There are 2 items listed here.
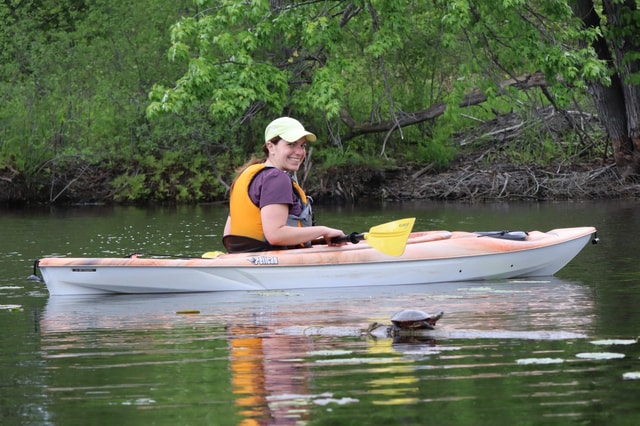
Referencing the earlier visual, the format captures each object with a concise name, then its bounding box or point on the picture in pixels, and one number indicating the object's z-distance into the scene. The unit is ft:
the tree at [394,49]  95.03
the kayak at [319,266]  54.33
